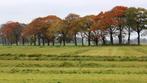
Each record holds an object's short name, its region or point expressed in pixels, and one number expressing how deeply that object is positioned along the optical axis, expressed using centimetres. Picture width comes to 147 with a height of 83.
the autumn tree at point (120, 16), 14612
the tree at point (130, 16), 14312
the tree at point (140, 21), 14338
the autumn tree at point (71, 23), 15275
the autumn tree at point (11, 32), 19350
